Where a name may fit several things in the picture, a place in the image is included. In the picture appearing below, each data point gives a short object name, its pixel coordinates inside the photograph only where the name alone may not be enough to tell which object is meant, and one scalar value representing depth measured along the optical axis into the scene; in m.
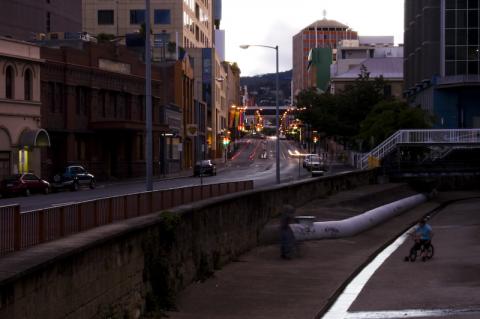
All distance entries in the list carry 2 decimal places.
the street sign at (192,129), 52.21
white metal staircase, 62.59
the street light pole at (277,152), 49.78
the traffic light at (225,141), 129.12
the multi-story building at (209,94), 116.19
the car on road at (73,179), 52.81
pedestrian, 23.42
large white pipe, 27.91
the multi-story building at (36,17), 79.00
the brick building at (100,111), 60.78
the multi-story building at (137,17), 108.50
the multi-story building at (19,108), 52.84
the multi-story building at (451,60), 78.81
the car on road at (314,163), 80.19
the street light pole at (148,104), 29.98
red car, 46.38
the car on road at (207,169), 74.03
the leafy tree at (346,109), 96.75
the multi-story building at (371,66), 128.38
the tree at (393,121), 70.52
